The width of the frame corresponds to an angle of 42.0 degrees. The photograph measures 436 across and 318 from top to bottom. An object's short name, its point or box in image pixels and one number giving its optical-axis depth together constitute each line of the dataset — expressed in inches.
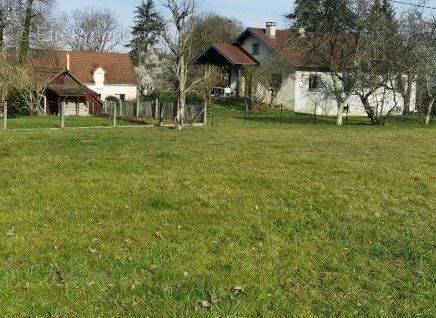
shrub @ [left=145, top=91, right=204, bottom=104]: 1535.4
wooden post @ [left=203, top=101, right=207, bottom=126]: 1176.4
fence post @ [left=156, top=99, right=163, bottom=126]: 1204.6
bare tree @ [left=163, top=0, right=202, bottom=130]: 925.2
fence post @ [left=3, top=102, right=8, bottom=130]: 965.8
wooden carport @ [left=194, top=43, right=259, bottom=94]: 1958.7
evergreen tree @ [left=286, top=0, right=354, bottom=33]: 1333.7
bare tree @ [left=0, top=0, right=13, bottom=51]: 1467.8
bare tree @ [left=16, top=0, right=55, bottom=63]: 1546.5
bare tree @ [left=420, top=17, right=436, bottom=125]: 1316.4
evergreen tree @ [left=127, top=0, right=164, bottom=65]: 2694.4
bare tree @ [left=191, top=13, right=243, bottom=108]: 2520.9
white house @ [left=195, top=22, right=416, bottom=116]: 1825.8
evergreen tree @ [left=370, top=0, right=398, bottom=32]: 1240.8
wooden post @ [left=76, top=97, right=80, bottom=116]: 1705.2
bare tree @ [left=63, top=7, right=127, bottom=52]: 3065.9
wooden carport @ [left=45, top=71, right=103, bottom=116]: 1647.4
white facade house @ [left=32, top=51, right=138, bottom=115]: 1664.6
